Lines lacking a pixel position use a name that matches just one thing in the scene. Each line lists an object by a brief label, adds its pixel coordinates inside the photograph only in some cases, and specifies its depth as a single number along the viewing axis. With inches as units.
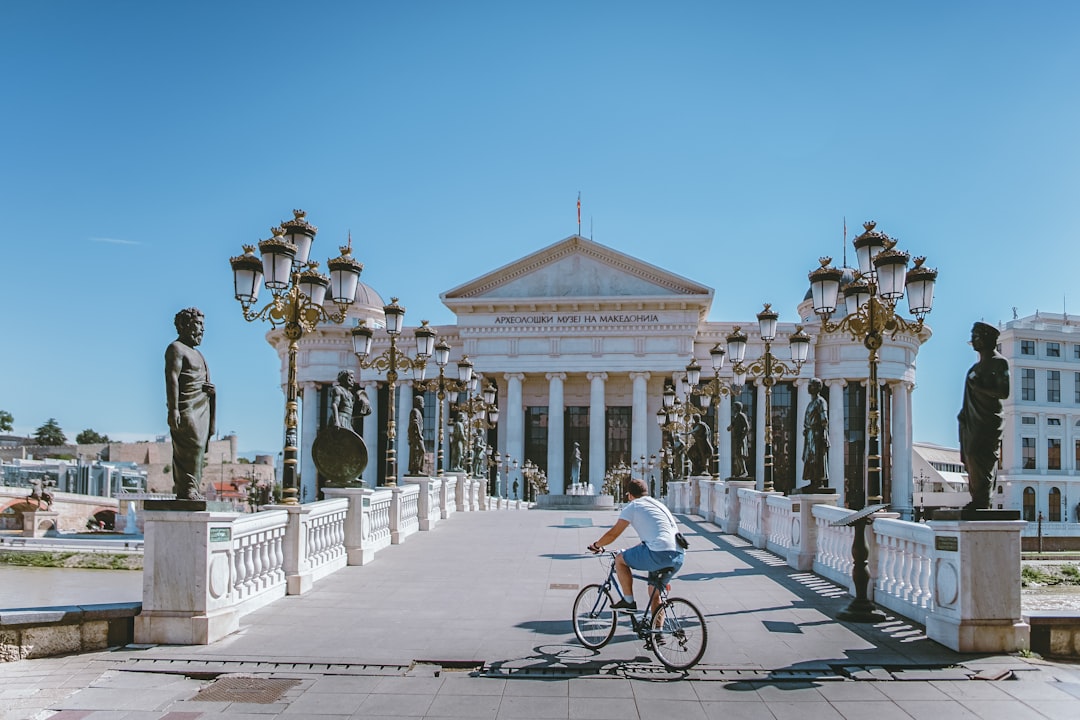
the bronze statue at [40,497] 2256.4
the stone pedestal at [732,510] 853.2
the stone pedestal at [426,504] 857.5
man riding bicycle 327.9
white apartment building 2709.2
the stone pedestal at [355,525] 598.9
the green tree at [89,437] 6456.7
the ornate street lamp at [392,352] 780.6
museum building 2454.5
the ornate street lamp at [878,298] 458.6
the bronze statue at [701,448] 1110.9
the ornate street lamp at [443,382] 1013.2
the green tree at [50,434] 6132.4
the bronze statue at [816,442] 642.8
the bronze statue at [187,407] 372.2
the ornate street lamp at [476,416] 1322.6
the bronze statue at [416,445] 903.7
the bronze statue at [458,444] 1192.5
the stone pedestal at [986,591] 342.0
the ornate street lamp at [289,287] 485.7
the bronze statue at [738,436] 923.4
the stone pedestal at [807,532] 575.2
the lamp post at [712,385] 983.6
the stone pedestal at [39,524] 2084.2
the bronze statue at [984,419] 359.3
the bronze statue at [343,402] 656.4
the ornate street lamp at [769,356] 755.4
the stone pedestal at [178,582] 354.0
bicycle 312.3
